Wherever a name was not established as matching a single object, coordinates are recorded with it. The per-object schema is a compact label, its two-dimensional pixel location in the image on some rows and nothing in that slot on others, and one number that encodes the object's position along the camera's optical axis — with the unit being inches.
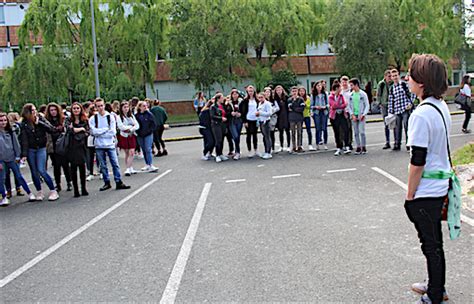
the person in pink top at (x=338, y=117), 559.5
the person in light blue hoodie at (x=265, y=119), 593.6
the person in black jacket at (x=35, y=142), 424.2
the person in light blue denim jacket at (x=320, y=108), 614.9
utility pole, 1113.3
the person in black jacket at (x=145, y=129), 534.6
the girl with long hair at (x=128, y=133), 516.1
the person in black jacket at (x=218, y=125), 588.1
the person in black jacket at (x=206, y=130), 601.9
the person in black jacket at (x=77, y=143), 434.0
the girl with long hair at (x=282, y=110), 614.2
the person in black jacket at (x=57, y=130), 454.9
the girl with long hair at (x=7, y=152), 421.1
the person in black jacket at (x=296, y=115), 608.1
